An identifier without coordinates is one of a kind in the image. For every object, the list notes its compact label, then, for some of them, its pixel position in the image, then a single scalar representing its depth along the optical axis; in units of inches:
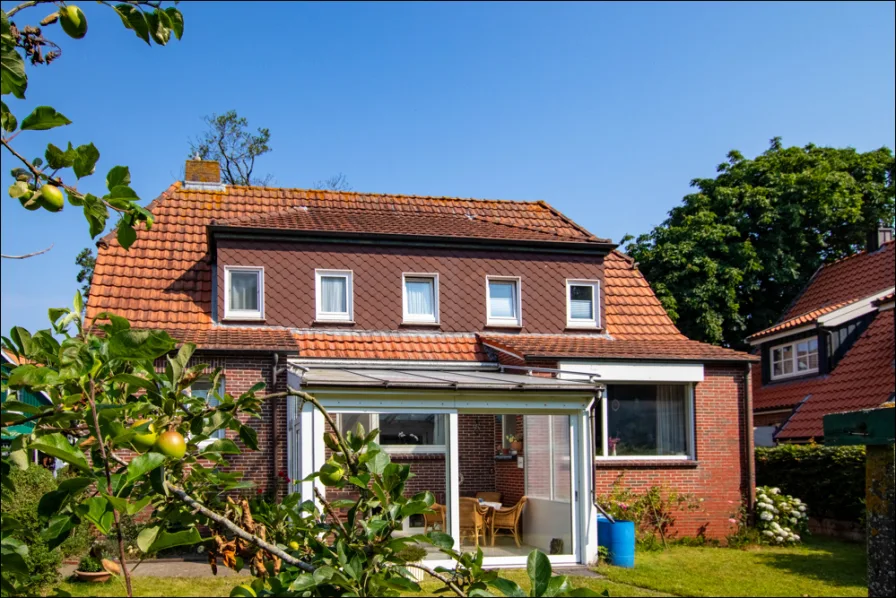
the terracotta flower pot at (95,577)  486.0
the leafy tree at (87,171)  80.5
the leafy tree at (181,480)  71.7
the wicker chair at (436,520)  606.5
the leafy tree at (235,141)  1333.7
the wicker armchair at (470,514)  628.4
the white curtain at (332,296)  716.7
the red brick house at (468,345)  623.5
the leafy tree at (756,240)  1138.7
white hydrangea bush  680.4
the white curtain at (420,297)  737.6
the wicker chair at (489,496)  706.8
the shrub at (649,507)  658.8
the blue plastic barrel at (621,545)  583.5
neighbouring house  806.5
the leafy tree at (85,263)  1275.8
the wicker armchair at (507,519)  641.6
